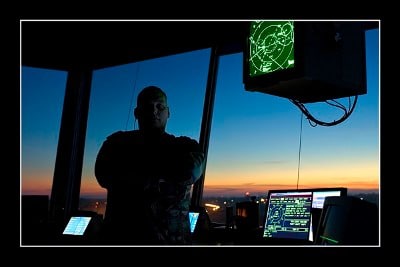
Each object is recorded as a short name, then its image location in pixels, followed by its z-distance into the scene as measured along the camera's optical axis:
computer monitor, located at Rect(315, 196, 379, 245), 1.57
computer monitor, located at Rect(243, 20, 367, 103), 2.65
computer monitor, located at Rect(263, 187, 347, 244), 2.92
